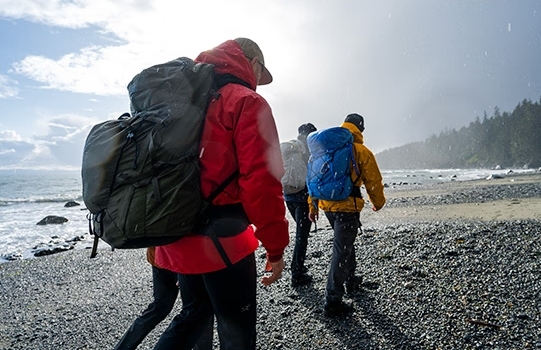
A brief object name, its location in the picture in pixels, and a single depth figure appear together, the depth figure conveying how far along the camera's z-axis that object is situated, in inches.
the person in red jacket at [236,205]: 85.5
